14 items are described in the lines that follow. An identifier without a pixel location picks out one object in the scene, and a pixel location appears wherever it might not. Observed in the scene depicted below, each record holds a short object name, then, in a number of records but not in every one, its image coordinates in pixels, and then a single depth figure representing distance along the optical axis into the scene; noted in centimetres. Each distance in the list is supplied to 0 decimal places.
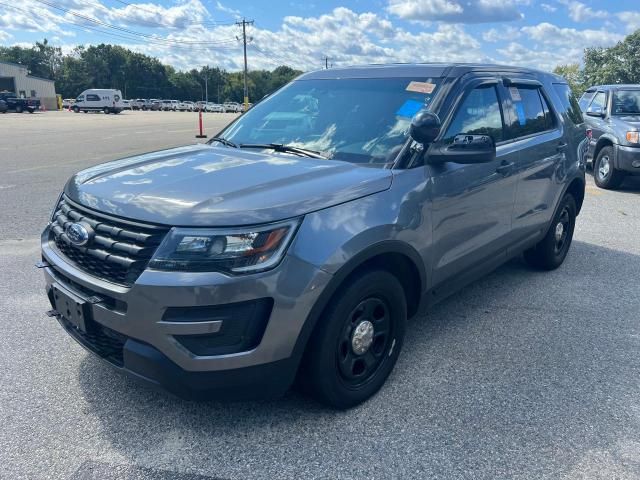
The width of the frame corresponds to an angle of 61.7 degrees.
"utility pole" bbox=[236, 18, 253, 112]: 7369
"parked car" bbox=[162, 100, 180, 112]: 7906
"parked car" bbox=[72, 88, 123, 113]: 5288
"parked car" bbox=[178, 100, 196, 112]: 7906
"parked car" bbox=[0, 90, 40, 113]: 4665
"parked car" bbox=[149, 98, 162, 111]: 7694
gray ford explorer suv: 234
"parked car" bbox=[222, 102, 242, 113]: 8062
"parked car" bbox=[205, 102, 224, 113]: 7921
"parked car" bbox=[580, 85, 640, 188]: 934
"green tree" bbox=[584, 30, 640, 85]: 6427
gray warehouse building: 6919
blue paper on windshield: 331
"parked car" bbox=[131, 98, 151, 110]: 7550
